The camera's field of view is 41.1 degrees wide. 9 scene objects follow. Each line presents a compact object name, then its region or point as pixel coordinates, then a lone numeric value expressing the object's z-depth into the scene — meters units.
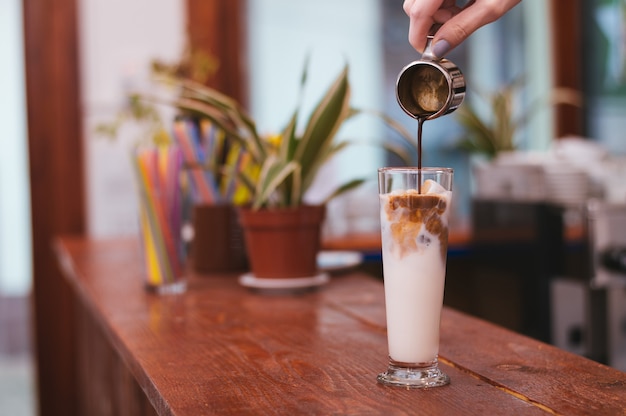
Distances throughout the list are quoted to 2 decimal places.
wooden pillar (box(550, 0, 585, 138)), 5.23
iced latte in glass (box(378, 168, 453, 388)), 0.95
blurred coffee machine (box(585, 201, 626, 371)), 2.71
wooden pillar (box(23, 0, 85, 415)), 4.20
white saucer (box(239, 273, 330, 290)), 1.70
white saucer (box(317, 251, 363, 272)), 1.96
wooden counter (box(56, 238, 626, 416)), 0.88
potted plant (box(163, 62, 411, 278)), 1.68
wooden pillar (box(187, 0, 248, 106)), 4.43
